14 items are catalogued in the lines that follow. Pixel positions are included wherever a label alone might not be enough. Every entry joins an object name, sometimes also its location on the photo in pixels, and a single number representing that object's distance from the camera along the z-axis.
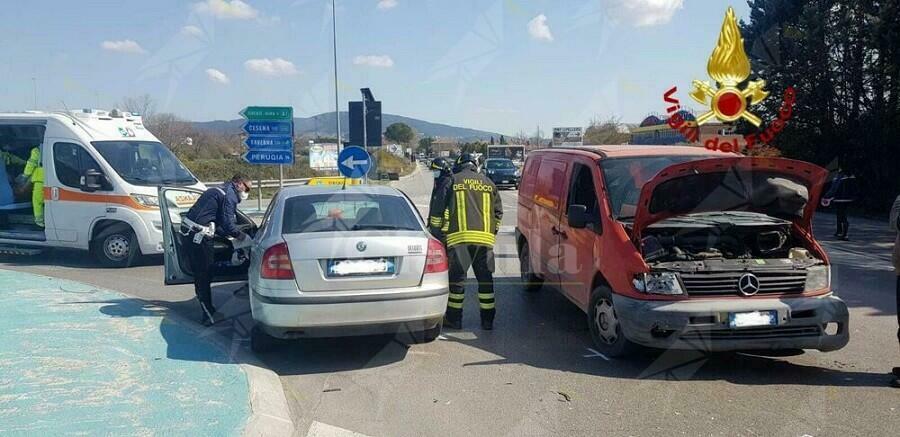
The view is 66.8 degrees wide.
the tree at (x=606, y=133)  43.01
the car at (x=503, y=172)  35.53
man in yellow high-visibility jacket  11.59
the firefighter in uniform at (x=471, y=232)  6.95
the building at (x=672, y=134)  27.39
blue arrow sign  13.86
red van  5.40
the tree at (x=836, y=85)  21.27
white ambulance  10.88
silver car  5.61
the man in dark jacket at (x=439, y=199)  7.22
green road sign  18.02
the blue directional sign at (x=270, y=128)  18.11
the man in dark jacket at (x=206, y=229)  7.13
